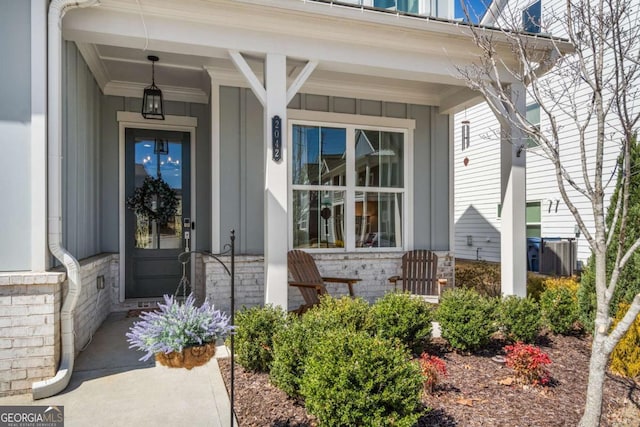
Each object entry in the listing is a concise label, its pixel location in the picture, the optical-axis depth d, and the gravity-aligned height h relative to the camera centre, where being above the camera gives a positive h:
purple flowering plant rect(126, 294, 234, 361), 1.88 -0.54
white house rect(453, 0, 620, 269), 7.85 +0.70
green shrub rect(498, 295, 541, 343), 3.76 -0.95
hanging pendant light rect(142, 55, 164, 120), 4.76 +1.42
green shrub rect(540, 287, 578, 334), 4.12 -0.98
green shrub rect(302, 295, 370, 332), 2.97 -0.77
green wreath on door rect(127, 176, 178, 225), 5.30 +0.26
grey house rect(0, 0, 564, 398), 2.88 +0.80
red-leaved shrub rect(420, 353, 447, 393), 2.74 -1.08
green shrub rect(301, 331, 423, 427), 2.04 -0.89
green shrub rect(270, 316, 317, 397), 2.62 -0.93
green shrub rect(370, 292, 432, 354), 3.37 -0.87
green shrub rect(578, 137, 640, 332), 3.82 -0.45
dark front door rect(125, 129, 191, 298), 5.34 +0.16
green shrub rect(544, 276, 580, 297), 4.82 -0.86
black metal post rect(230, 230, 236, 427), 2.39 -0.30
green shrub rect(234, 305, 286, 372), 3.09 -0.95
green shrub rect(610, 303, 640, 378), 3.21 -1.13
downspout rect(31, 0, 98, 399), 2.94 +0.28
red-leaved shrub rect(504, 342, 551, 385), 2.96 -1.11
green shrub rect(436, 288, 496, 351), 3.51 -0.92
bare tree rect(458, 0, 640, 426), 2.30 +0.55
